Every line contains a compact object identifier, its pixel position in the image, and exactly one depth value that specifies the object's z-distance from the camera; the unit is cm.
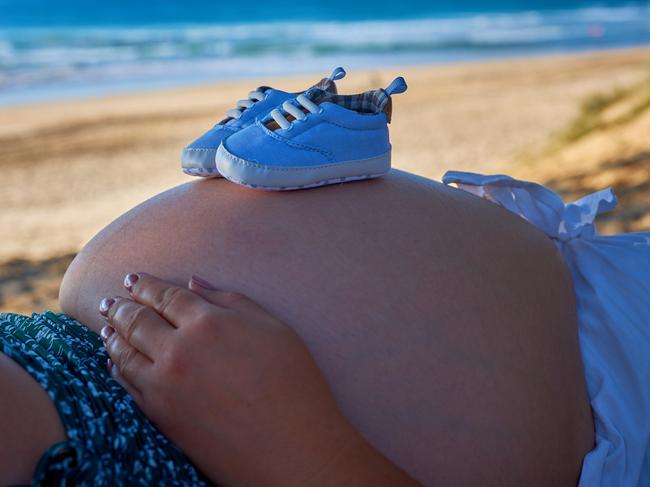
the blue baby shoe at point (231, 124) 47
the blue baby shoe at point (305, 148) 42
